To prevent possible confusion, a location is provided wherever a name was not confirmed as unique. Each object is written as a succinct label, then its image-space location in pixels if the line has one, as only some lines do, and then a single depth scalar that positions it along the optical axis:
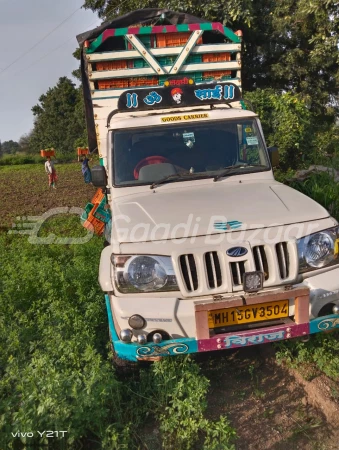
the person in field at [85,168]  11.66
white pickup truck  2.90
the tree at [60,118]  40.34
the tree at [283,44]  10.97
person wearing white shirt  14.11
